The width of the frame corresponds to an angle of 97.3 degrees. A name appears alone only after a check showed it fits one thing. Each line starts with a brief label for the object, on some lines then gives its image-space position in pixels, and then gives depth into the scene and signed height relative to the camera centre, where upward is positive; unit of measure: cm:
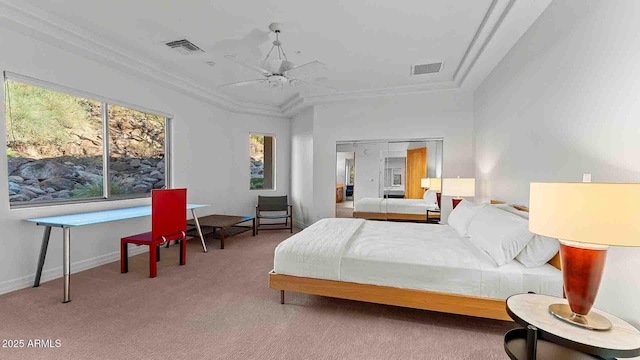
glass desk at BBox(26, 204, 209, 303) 268 -48
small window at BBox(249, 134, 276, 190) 656 +32
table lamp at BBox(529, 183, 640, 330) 116 -22
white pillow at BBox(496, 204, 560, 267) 205 -55
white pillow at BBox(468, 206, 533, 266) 210 -47
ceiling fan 301 +118
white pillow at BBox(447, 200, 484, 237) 299 -45
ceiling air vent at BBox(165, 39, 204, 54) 338 +160
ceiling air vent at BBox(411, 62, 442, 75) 405 +160
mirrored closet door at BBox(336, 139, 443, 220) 504 +6
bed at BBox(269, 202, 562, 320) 206 -77
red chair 325 -61
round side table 117 -70
